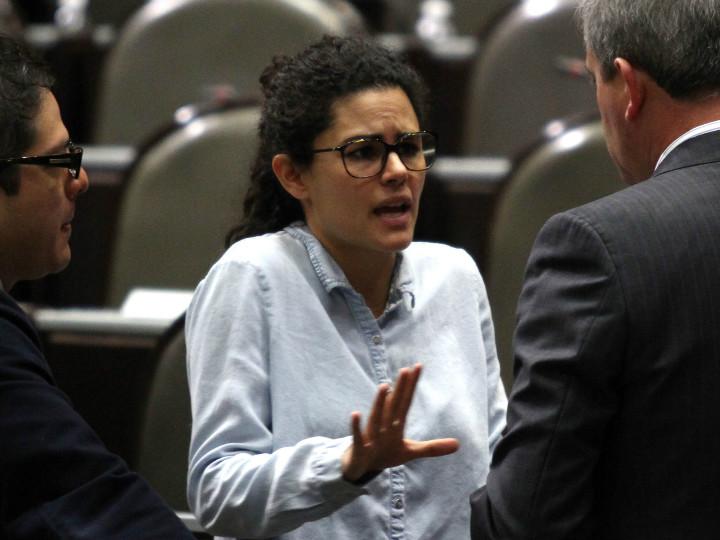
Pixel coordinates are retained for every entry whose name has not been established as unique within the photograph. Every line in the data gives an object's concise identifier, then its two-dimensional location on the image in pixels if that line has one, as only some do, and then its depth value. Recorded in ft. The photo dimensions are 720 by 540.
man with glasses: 29.70
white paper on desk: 33.31
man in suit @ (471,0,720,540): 29.85
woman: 30.64
